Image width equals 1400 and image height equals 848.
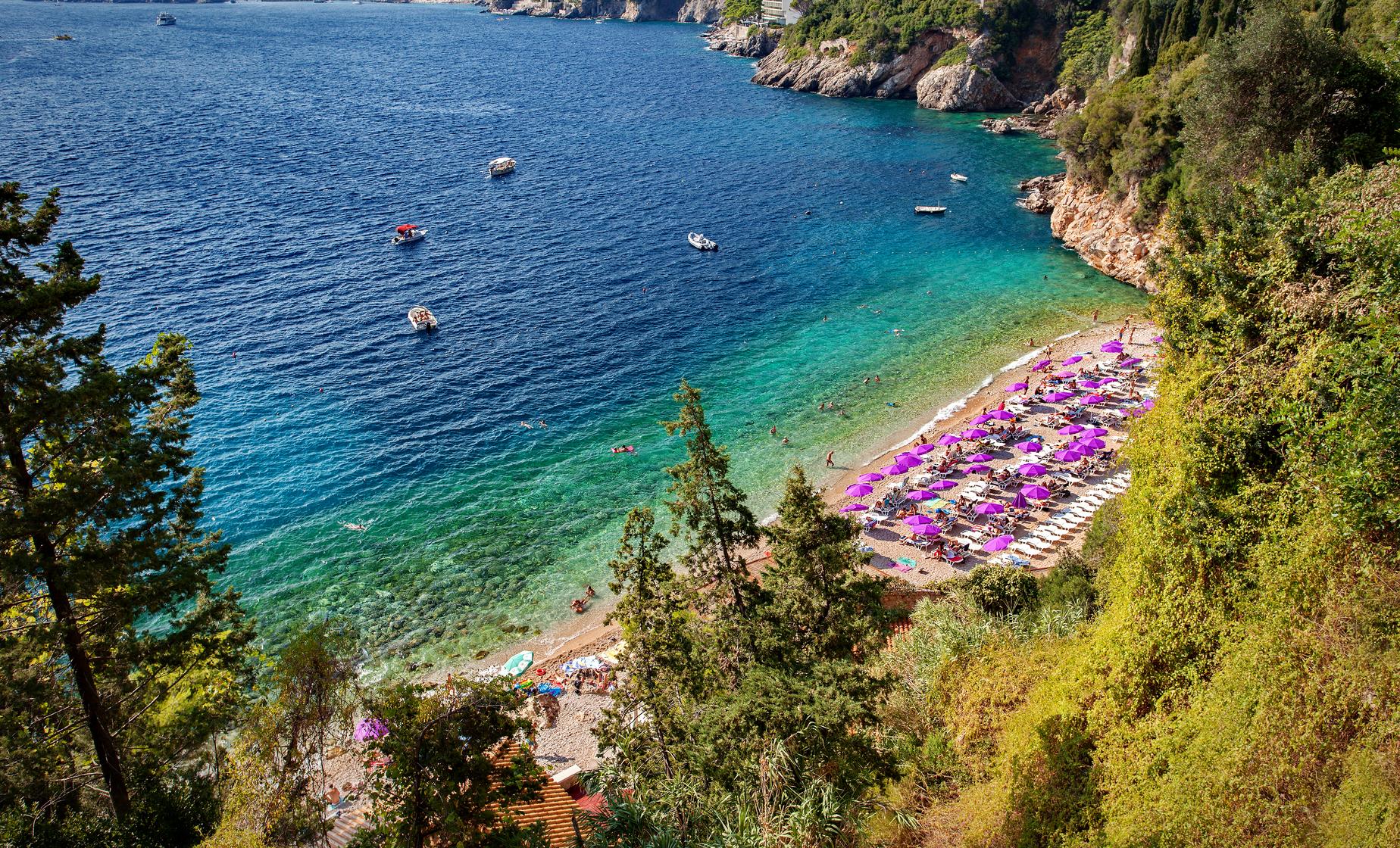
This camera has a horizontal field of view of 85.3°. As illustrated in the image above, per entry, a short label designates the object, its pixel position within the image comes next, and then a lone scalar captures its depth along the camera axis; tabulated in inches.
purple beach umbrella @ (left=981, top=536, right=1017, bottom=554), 1314.0
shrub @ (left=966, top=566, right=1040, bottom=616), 942.4
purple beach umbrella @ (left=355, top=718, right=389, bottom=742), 824.4
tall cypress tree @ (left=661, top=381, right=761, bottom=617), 772.0
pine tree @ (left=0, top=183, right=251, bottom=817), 544.1
